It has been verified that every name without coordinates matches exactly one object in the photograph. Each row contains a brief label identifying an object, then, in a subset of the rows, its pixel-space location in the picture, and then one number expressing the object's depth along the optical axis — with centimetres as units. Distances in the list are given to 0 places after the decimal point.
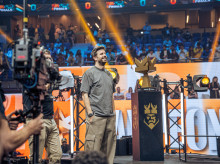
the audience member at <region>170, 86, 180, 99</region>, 1055
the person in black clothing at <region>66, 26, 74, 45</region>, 1686
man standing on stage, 446
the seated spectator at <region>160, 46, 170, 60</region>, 1358
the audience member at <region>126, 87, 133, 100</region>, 1108
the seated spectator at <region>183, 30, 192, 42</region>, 1611
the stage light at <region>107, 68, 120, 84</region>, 536
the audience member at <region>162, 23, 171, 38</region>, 1644
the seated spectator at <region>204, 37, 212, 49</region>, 1493
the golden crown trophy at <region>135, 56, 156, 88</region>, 684
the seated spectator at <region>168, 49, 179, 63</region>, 1344
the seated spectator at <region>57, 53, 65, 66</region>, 1405
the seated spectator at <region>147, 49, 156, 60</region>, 1373
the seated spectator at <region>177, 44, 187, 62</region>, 1372
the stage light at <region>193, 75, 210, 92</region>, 691
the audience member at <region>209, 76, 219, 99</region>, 1068
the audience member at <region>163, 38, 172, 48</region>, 1528
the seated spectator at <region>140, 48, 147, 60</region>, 1341
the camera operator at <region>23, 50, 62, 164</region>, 461
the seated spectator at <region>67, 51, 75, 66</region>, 1309
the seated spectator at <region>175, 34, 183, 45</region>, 1538
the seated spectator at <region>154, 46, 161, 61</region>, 1379
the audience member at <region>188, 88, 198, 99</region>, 1081
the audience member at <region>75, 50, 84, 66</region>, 1314
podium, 652
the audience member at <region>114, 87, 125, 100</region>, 1111
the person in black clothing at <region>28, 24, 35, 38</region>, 1688
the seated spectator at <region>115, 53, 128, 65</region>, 1316
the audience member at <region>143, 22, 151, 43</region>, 1624
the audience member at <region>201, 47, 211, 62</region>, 1401
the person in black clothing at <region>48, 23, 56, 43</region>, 1725
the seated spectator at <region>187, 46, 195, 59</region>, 1396
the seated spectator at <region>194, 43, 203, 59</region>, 1417
